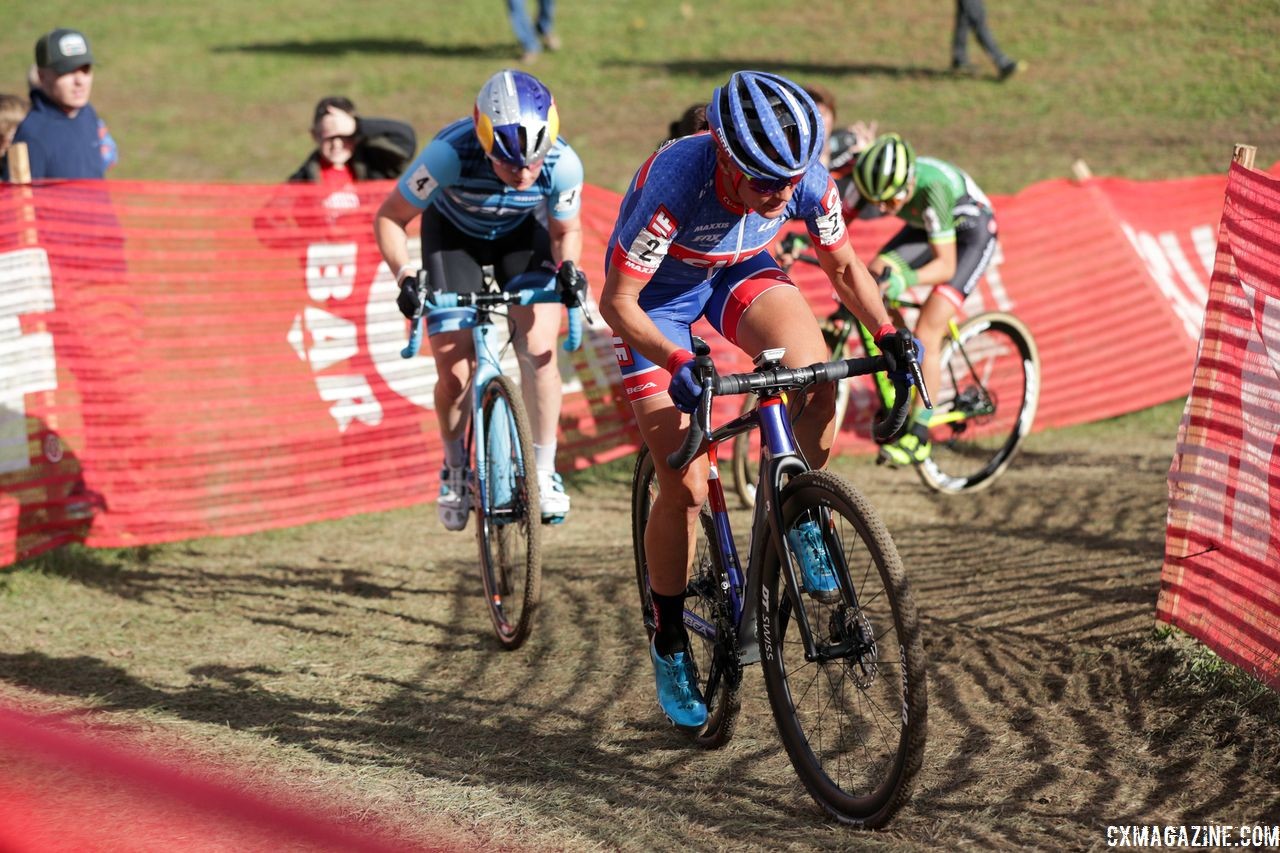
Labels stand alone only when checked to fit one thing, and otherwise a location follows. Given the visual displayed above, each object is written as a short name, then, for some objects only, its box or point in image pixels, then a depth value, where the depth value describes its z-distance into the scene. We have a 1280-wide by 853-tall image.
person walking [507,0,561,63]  41.07
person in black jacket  17.34
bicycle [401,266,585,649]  10.79
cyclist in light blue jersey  11.19
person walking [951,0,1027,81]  35.47
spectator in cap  15.59
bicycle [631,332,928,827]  7.00
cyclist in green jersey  15.11
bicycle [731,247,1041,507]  15.78
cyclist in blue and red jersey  7.60
